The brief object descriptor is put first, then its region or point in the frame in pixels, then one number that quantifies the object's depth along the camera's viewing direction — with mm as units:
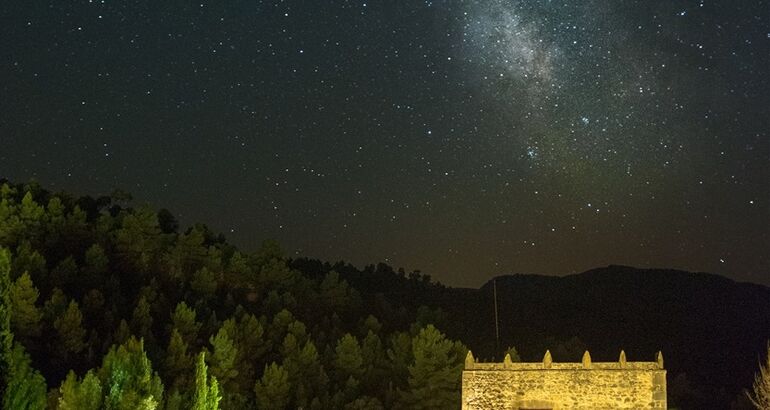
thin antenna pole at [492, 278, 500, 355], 45544
